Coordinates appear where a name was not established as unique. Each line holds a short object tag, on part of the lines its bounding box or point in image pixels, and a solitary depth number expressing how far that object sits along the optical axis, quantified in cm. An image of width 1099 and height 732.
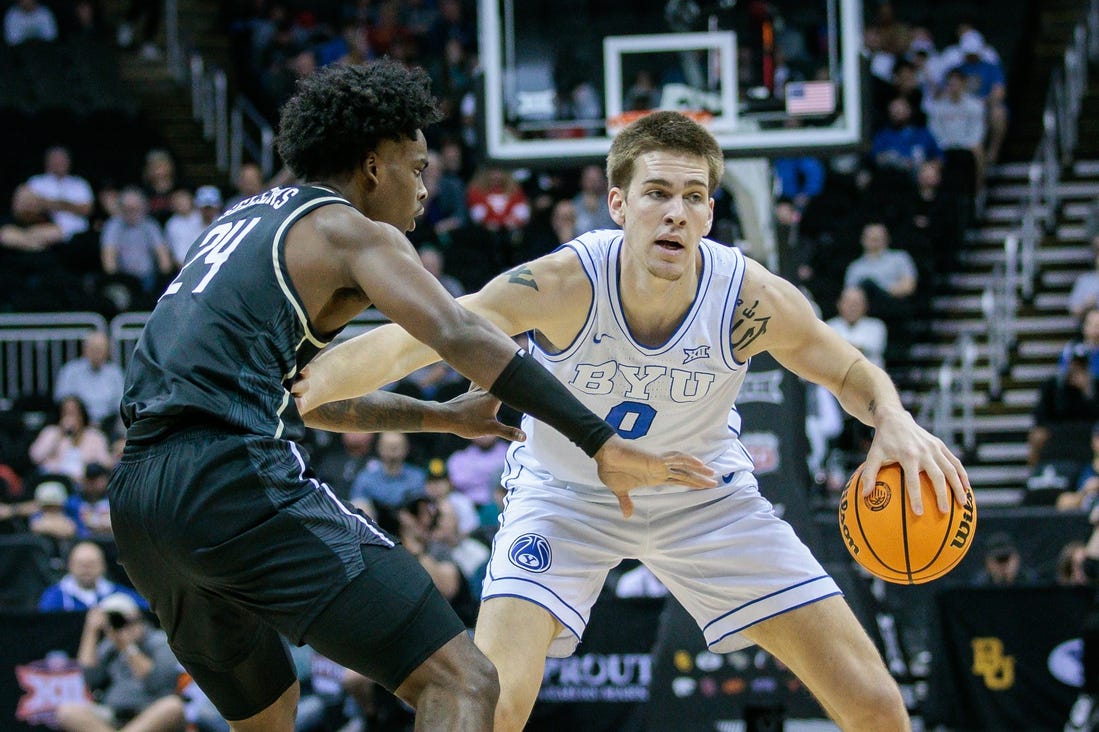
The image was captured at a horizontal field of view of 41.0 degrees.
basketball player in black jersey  378
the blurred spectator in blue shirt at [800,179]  1486
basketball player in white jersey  492
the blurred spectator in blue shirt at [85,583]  962
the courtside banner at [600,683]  917
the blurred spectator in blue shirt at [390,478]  1096
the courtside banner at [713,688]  885
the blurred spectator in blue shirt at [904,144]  1534
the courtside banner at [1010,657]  903
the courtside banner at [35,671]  894
